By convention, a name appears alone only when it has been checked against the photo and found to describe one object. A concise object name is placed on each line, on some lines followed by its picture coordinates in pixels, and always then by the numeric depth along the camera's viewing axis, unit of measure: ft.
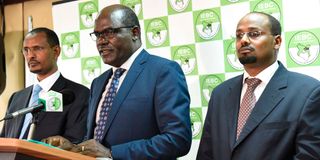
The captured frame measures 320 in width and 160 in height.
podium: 4.04
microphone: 5.56
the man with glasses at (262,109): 6.21
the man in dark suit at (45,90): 8.36
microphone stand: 5.89
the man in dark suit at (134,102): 6.52
